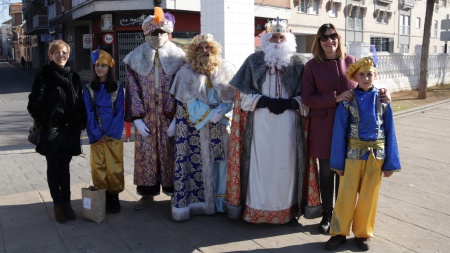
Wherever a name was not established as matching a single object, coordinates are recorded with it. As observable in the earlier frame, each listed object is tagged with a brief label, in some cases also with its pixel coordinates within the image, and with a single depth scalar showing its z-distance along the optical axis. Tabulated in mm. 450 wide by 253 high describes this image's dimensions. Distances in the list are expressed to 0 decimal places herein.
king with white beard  3893
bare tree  14648
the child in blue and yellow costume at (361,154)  3461
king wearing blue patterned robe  4176
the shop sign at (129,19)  20312
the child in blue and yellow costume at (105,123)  4285
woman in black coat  4062
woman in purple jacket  3693
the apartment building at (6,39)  96031
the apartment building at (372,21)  28922
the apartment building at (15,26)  81094
